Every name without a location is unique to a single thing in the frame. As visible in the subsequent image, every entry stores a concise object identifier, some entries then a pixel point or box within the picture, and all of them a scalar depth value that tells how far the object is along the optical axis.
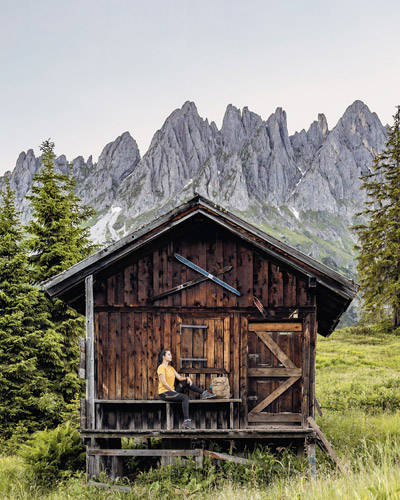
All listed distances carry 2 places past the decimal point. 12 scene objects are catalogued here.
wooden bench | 9.67
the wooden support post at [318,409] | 11.97
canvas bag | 9.73
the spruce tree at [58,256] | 18.44
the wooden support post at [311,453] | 9.11
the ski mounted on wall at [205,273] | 9.90
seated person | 9.52
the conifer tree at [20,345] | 17.06
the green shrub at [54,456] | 10.14
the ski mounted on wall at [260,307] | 9.77
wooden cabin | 9.80
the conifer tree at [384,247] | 29.52
